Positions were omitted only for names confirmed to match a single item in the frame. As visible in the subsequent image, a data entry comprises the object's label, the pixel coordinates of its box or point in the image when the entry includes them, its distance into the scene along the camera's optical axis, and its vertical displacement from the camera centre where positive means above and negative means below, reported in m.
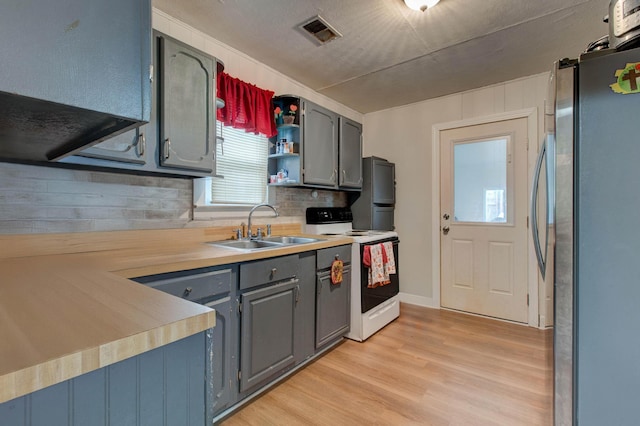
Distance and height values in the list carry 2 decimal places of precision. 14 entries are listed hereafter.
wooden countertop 0.45 -0.21
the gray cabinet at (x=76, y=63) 0.55 +0.30
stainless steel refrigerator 1.04 -0.10
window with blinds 2.38 +0.36
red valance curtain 2.26 +0.84
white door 3.04 -0.08
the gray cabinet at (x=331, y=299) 2.25 -0.69
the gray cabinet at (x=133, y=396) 0.48 -0.32
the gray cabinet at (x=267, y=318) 1.71 -0.65
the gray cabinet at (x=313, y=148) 2.66 +0.60
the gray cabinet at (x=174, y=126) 1.57 +0.50
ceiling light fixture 1.84 +1.28
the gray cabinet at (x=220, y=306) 1.42 -0.50
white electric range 2.63 -0.64
